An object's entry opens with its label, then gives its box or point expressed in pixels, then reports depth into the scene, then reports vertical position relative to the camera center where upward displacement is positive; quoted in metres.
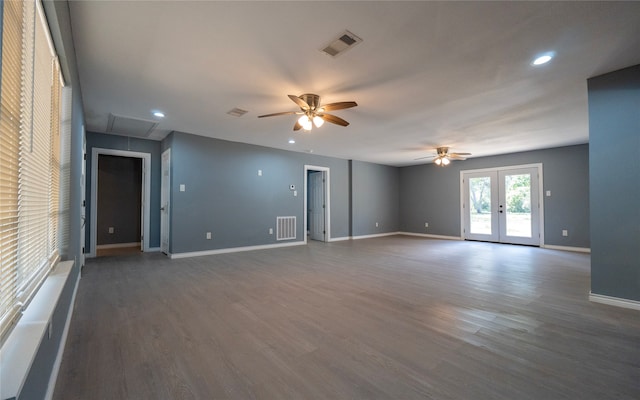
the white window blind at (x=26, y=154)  1.06 +0.24
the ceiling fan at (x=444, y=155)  6.37 +1.13
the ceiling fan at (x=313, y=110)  3.11 +1.11
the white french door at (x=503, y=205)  6.86 -0.06
